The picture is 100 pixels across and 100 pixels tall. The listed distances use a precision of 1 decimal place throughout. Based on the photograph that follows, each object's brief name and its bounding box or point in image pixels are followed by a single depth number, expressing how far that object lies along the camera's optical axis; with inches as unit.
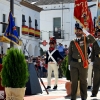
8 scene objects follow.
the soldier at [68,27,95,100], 432.5
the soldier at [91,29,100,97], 481.4
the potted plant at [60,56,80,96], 513.3
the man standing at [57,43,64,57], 1079.9
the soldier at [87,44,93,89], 629.1
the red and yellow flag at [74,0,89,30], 539.6
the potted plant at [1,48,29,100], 379.6
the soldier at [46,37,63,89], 621.9
